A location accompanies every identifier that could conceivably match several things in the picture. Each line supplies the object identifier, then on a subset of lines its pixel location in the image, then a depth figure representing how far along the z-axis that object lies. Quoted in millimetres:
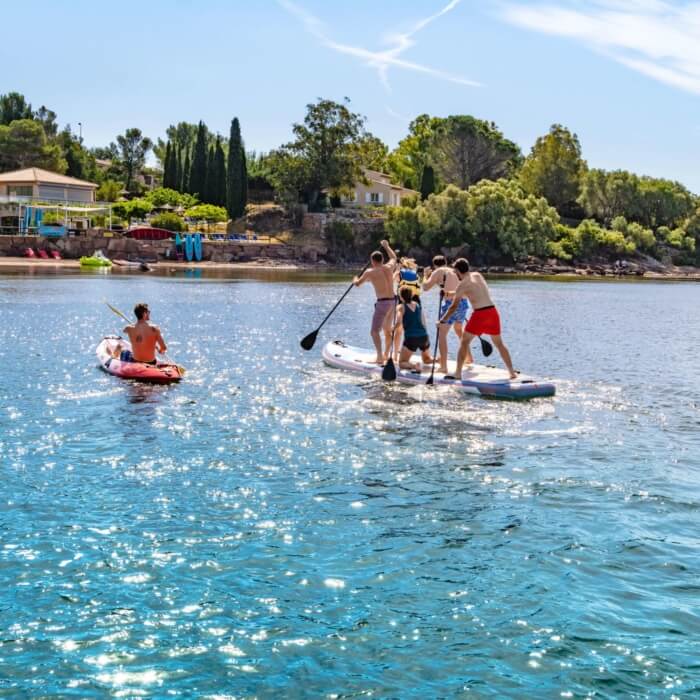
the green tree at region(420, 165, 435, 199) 103062
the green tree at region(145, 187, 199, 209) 96812
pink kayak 18828
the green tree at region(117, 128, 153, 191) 125438
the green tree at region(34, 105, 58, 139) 132750
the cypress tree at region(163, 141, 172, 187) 104500
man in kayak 18905
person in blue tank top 18961
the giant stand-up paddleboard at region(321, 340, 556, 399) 17312
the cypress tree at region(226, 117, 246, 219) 94125
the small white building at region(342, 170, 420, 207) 103250
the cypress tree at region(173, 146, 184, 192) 104312
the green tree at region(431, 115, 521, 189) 117562
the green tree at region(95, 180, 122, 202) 99062
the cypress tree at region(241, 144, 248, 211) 96550
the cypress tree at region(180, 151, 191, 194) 103062
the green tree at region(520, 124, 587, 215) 113562
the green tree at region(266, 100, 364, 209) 96500
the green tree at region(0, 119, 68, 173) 107625
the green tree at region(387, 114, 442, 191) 125375
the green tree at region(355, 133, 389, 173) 97938
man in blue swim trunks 18906
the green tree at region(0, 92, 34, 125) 124750
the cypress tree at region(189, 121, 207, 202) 98869
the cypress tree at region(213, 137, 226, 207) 98625
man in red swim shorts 17453
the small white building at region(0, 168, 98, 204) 87562
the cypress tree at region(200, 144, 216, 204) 98688
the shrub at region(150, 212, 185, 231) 86688
